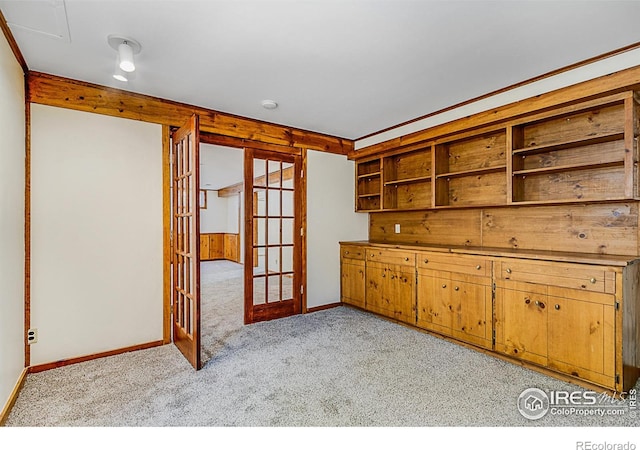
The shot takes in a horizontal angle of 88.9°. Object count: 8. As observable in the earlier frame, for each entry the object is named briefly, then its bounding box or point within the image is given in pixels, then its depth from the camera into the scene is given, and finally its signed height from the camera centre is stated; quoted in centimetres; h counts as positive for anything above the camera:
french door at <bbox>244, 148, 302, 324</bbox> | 385 -14
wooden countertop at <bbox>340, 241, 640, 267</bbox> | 219 -25
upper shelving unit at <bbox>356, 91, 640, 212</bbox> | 247 +58
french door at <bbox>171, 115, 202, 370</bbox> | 260 -16
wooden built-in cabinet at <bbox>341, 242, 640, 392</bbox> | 217 -67
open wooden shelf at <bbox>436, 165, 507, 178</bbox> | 307 +52
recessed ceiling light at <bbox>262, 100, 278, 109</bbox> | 322 +121
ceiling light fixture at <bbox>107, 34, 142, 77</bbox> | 213 +116
